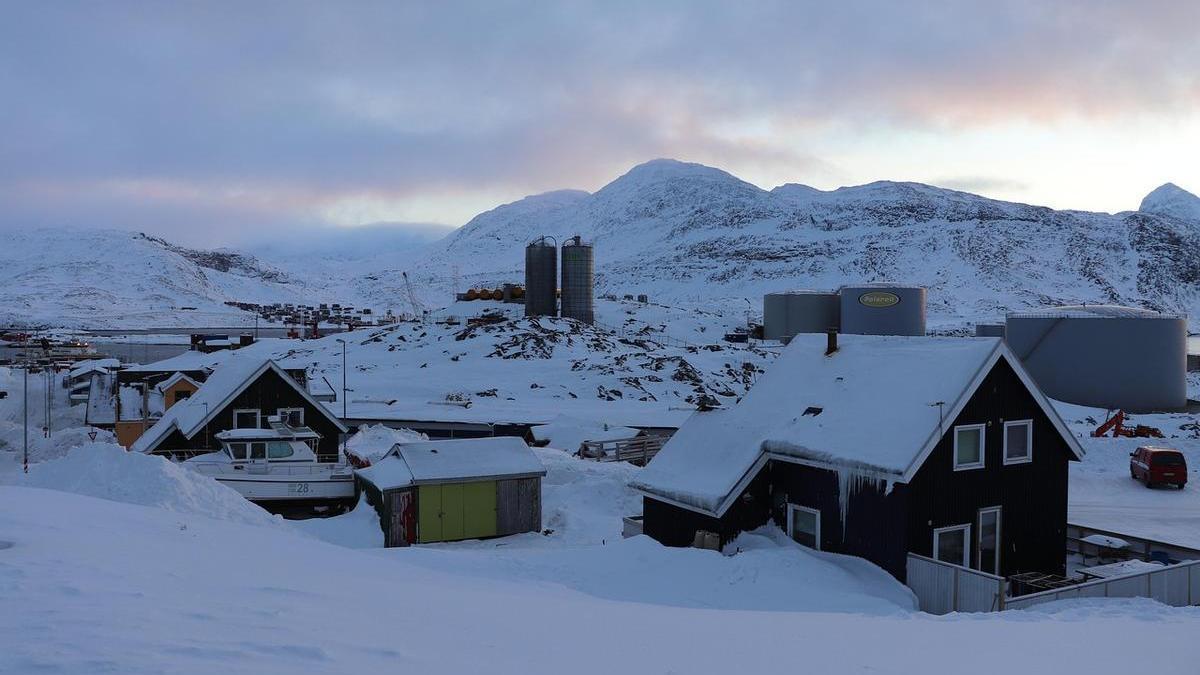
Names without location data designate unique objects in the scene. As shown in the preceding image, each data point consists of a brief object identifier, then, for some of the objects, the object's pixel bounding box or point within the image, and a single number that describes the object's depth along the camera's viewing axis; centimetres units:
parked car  3067
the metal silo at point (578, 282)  9381
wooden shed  2419
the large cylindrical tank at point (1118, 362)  5731
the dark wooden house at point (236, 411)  3170
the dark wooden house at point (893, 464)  1722
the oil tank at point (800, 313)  9931
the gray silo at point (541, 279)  9475
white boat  2698
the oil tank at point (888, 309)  8275
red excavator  4281
